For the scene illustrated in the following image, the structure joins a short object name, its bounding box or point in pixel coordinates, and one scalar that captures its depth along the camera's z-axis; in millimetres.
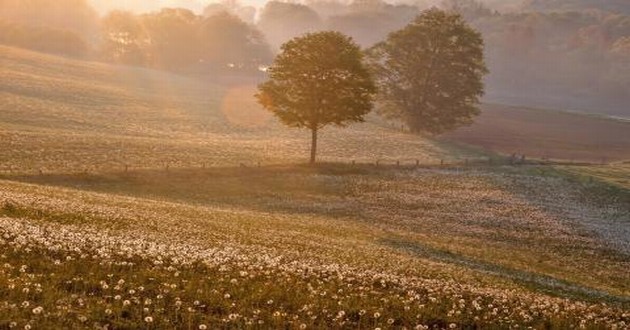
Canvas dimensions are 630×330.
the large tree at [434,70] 101500
